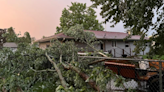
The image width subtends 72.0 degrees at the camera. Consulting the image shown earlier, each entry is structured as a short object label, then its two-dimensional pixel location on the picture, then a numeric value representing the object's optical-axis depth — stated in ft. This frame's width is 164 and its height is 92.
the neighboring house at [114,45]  43.17
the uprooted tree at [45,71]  8.53
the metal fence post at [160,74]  7.79
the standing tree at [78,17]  79.52
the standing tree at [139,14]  10.67
